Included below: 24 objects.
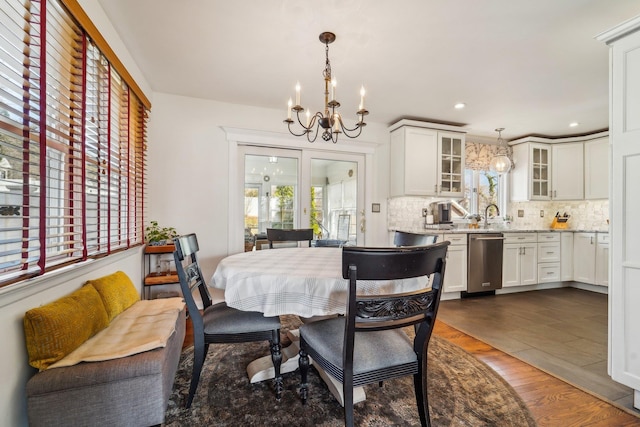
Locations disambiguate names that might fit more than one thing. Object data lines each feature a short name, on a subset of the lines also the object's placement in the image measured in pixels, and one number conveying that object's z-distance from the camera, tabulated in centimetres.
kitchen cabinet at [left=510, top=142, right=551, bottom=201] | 467
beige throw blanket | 132
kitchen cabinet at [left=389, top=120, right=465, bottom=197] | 392
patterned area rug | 148
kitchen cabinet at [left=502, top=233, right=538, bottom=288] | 404
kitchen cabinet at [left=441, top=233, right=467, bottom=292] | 372
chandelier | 196
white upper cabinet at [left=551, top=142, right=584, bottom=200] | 466
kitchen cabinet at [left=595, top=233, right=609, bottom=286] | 408
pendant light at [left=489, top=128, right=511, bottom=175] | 429
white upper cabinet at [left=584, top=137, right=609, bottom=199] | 438
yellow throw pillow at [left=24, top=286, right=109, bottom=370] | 122
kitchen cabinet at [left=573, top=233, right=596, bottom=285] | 425
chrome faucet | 464
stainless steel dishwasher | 380
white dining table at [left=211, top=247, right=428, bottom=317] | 137
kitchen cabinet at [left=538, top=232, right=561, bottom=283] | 429
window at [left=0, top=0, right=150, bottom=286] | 114
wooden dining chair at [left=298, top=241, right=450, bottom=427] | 108
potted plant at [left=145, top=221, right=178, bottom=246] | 293
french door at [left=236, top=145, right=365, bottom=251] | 362
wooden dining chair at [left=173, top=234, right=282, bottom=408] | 157
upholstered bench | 120
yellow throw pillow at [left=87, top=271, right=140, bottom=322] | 176
